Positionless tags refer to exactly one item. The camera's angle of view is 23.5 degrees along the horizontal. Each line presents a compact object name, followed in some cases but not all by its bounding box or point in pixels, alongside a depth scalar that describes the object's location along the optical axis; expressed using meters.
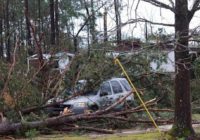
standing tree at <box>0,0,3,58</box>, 51.10
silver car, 16.62
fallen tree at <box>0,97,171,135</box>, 13.59
